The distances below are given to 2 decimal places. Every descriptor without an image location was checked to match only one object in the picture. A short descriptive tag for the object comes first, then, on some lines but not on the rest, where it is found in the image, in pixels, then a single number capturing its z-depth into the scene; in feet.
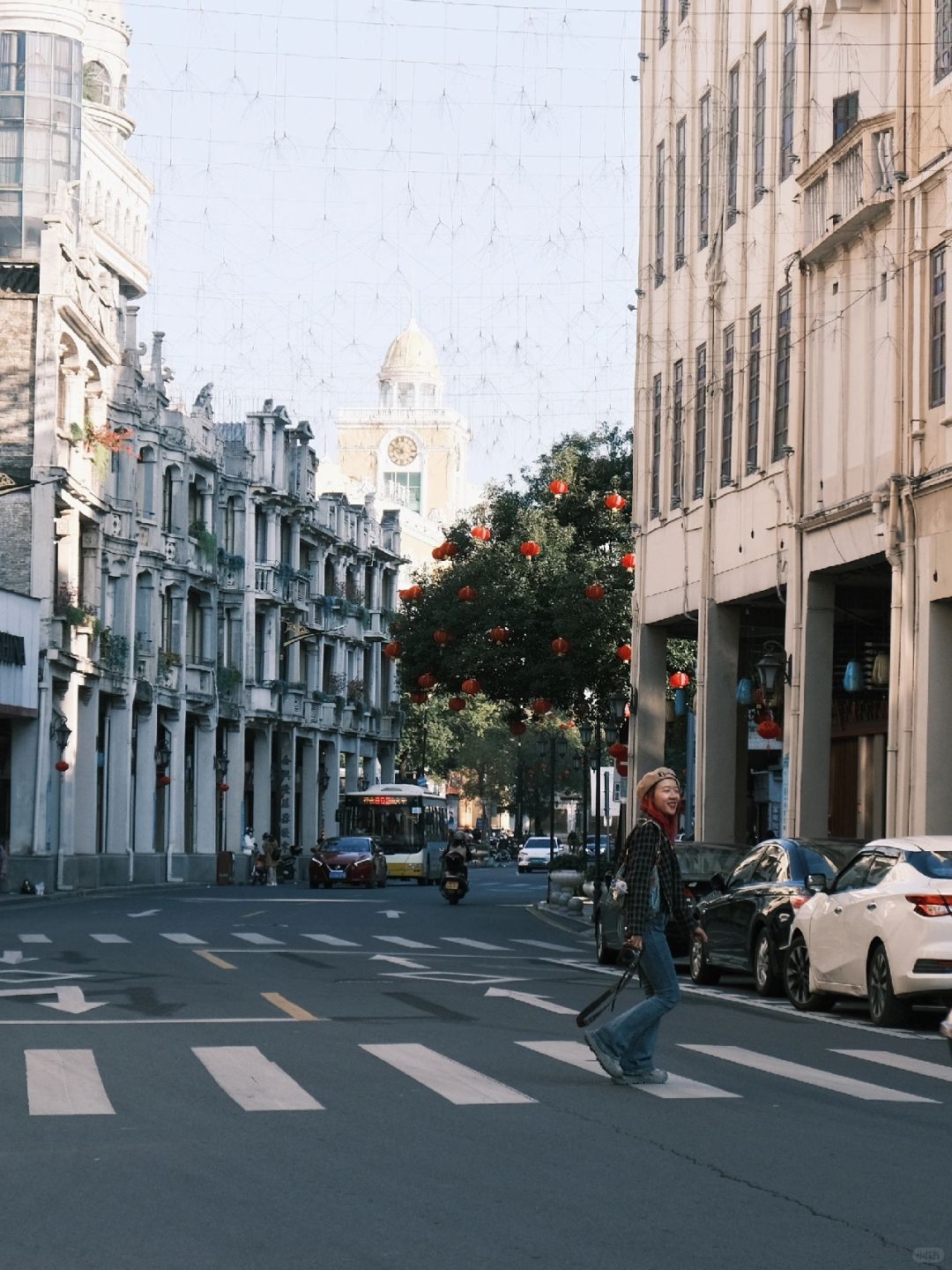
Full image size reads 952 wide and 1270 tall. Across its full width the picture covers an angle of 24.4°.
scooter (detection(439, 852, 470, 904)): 165.89
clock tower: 537.65
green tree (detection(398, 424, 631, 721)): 156.25
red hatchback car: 222.07
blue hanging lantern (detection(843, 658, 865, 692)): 105.40
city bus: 248.32
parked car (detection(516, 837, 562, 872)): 320.29
